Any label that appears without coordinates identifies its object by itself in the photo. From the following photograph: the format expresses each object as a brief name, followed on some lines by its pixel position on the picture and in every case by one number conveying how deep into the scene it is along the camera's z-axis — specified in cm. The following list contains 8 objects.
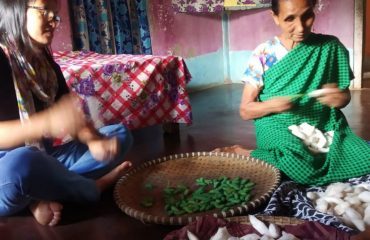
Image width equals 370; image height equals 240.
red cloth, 101
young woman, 126
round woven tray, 132
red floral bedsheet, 216
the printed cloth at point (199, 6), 377
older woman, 148
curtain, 305
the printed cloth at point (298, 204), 118
